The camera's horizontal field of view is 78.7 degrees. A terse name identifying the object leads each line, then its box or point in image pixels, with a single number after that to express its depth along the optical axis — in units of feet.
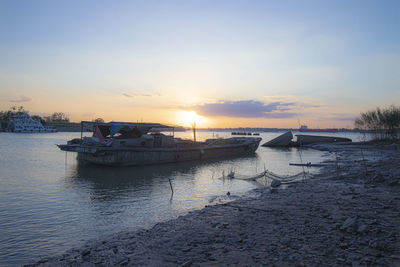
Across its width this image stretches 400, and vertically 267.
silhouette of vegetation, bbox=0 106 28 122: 468.34
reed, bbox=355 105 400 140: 151.64
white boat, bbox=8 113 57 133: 373.40
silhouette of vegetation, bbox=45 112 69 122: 572.51
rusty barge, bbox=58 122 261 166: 74.33
